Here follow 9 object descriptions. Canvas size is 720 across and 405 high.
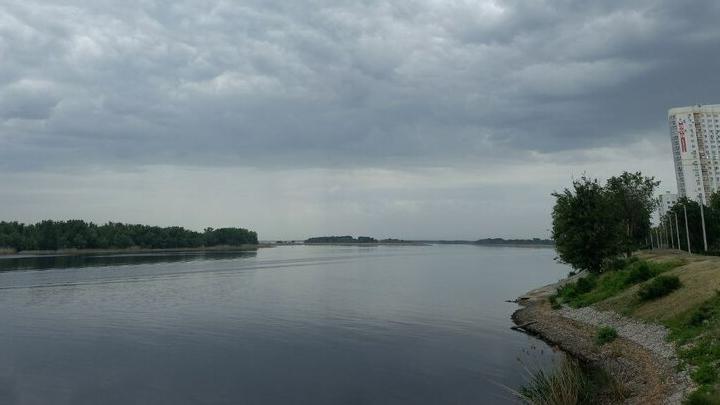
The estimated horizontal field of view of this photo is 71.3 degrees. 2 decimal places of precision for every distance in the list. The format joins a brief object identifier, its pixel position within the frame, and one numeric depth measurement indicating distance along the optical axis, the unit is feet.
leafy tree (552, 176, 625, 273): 201.67
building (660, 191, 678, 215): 573.74
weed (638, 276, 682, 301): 122.93
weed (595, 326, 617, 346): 112.47
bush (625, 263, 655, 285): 152.25
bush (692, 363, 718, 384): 65.00
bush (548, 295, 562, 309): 171.53
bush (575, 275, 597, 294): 180.86
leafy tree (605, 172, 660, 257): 311.06
